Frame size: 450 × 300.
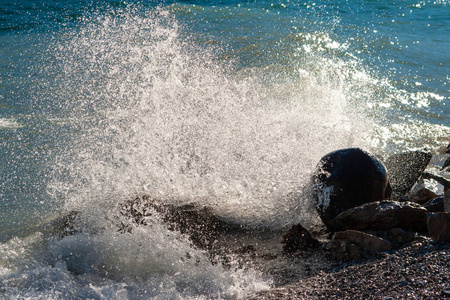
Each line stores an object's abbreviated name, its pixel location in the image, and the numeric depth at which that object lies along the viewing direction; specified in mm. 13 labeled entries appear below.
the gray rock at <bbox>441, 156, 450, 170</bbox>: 12491
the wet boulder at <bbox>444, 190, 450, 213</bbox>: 7789
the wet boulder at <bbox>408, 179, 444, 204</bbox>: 9477
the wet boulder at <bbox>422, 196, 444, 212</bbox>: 8611
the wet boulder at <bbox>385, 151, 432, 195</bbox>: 10656
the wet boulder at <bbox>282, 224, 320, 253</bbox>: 8312
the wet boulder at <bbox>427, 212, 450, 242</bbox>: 6910
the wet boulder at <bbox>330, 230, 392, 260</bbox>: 7171
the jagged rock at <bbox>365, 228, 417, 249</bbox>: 7258
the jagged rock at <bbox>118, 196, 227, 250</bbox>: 8961
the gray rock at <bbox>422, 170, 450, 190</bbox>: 10148
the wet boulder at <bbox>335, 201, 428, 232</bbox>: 7871
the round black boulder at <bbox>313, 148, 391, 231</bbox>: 9117
